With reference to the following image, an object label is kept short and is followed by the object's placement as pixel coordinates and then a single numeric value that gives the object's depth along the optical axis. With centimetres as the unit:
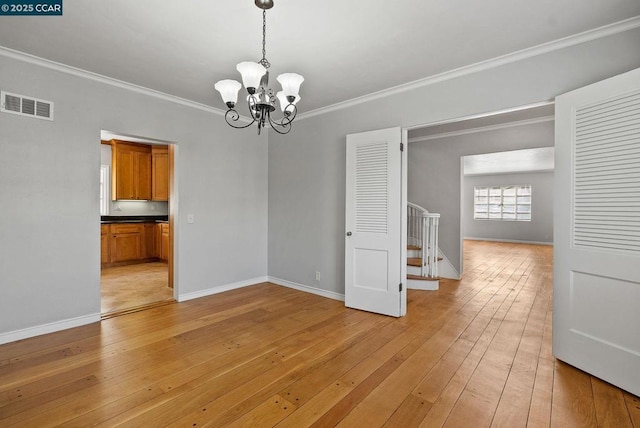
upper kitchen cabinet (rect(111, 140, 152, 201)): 645
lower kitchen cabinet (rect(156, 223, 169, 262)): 671
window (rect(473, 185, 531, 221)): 1127
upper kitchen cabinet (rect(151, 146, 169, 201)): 683
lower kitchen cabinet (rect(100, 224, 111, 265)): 618
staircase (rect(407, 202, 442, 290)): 489
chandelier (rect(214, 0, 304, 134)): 212
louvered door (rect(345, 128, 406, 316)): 358
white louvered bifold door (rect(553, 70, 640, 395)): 213
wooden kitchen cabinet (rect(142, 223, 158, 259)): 682
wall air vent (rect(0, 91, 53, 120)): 284
